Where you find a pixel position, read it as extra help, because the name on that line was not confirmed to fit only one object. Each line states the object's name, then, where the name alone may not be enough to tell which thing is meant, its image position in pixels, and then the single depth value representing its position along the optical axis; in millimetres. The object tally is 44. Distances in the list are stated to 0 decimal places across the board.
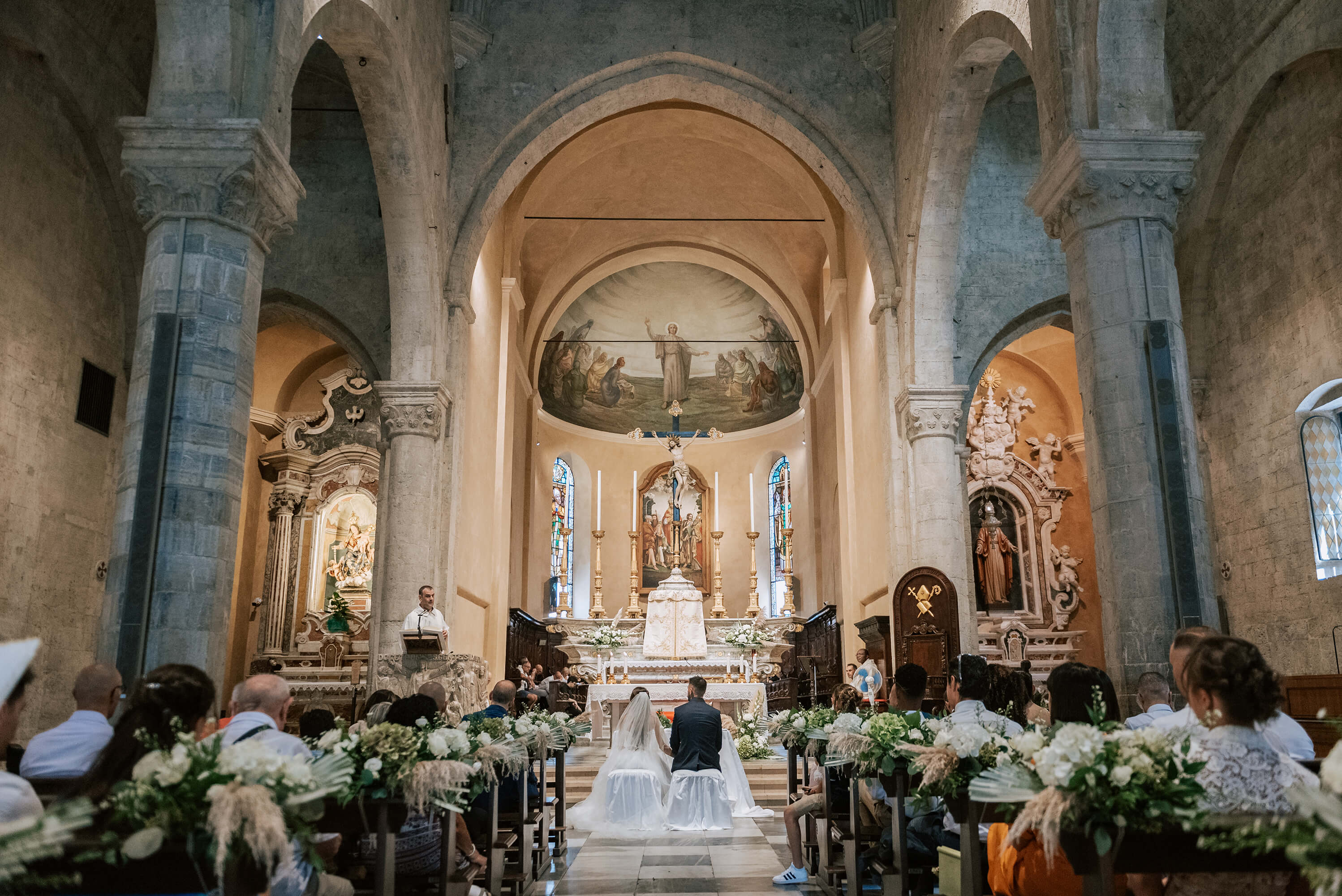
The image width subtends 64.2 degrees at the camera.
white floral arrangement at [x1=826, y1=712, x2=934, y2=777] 4539
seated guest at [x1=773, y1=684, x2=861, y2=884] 6684
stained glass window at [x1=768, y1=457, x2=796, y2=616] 25047
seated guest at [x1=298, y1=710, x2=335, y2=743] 5301
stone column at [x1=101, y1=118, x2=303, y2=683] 6180
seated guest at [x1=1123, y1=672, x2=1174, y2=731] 5578
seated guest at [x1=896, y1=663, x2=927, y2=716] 5758
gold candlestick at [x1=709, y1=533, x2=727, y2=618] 22062
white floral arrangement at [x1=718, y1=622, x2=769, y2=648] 16203
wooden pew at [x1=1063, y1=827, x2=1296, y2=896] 2785
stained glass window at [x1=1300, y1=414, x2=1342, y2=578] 11078
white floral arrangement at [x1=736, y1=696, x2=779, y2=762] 13195
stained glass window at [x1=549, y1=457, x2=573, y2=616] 25000
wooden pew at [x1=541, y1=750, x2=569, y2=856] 7898
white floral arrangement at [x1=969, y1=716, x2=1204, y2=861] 2750
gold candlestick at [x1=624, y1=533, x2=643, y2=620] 22203
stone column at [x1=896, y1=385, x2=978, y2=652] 12250
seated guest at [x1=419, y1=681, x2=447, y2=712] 6047
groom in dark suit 8570
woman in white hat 2055
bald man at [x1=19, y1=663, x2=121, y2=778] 3732
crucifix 22984
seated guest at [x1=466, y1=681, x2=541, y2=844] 5582
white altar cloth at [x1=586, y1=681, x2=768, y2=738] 13812
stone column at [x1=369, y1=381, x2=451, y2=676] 12359
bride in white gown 9070
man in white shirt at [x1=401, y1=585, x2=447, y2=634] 9773
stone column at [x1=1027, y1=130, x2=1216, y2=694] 6609
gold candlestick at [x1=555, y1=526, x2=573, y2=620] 24731
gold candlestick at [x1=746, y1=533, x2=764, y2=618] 22016
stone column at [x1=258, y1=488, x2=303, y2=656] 17000
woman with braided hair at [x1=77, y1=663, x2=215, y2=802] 3012
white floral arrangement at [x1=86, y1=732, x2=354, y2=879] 2607
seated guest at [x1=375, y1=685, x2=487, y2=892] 4844
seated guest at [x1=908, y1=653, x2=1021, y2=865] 4898
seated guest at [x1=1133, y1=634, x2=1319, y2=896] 2902
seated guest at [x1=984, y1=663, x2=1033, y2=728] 5320
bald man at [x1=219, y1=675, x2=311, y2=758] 3717
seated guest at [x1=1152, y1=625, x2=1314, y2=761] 3281
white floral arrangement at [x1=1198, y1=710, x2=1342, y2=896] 1914
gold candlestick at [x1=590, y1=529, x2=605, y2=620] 22312
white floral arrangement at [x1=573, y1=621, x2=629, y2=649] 16859
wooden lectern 9812
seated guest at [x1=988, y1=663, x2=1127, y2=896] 3660
